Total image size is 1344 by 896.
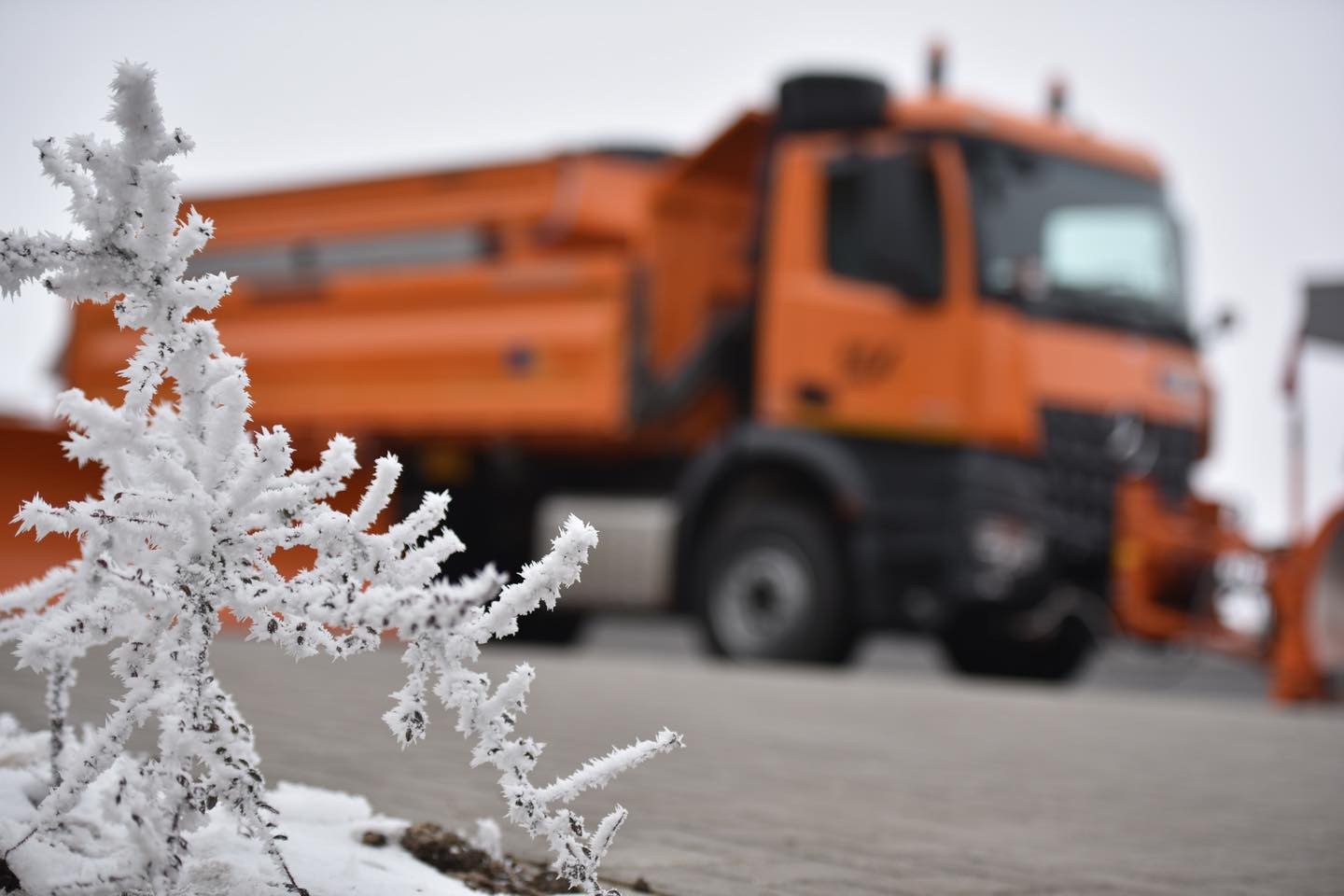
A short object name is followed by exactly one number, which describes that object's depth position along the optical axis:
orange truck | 10.33
